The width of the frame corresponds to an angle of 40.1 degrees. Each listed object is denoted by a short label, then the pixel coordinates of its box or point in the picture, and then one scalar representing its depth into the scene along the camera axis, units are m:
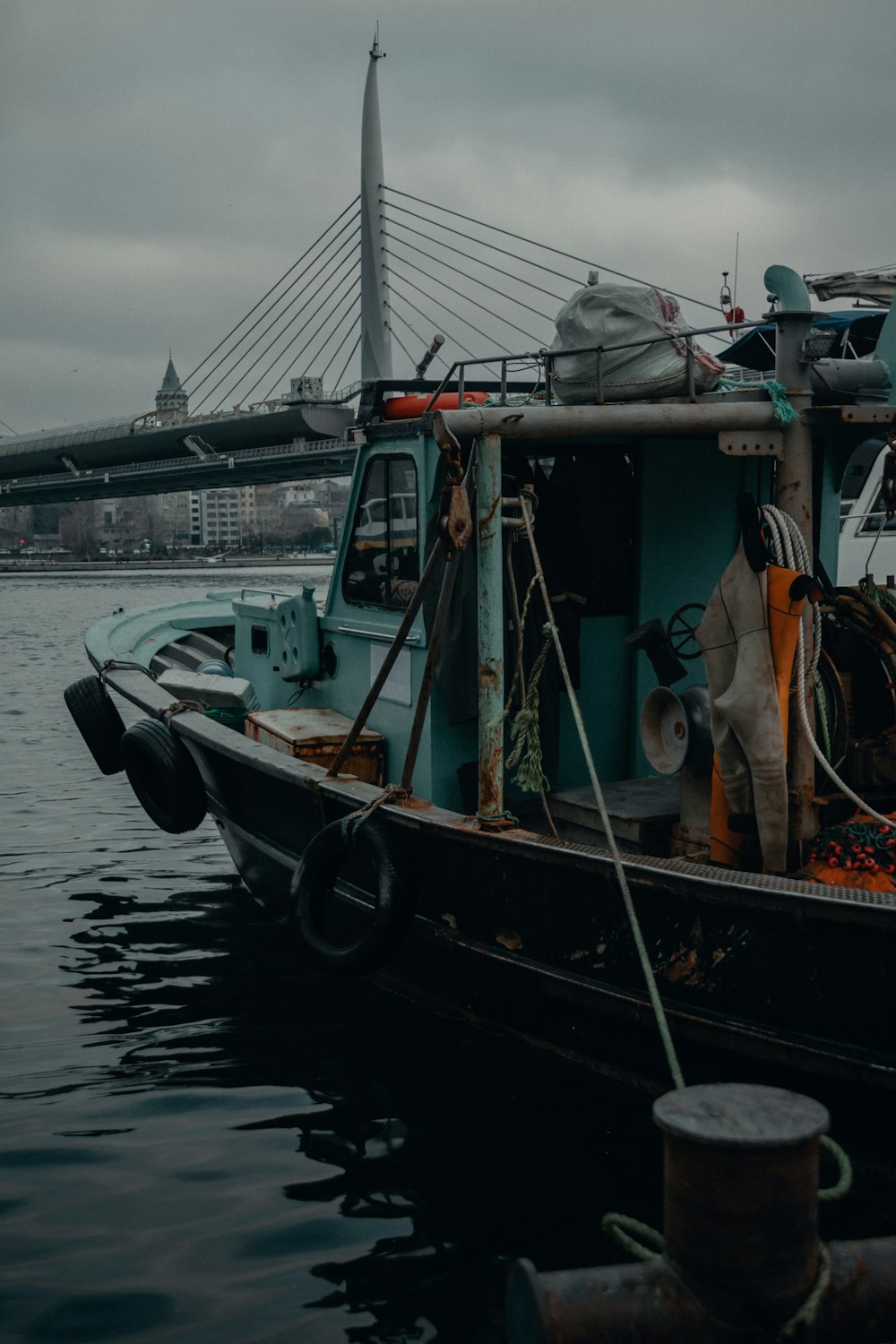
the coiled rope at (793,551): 4.67
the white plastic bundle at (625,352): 5.30
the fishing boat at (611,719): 4.37
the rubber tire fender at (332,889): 5.44
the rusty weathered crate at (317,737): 6.46
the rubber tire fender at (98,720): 9.41
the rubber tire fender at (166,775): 8.12
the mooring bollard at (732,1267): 2.67
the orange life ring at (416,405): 6.23
